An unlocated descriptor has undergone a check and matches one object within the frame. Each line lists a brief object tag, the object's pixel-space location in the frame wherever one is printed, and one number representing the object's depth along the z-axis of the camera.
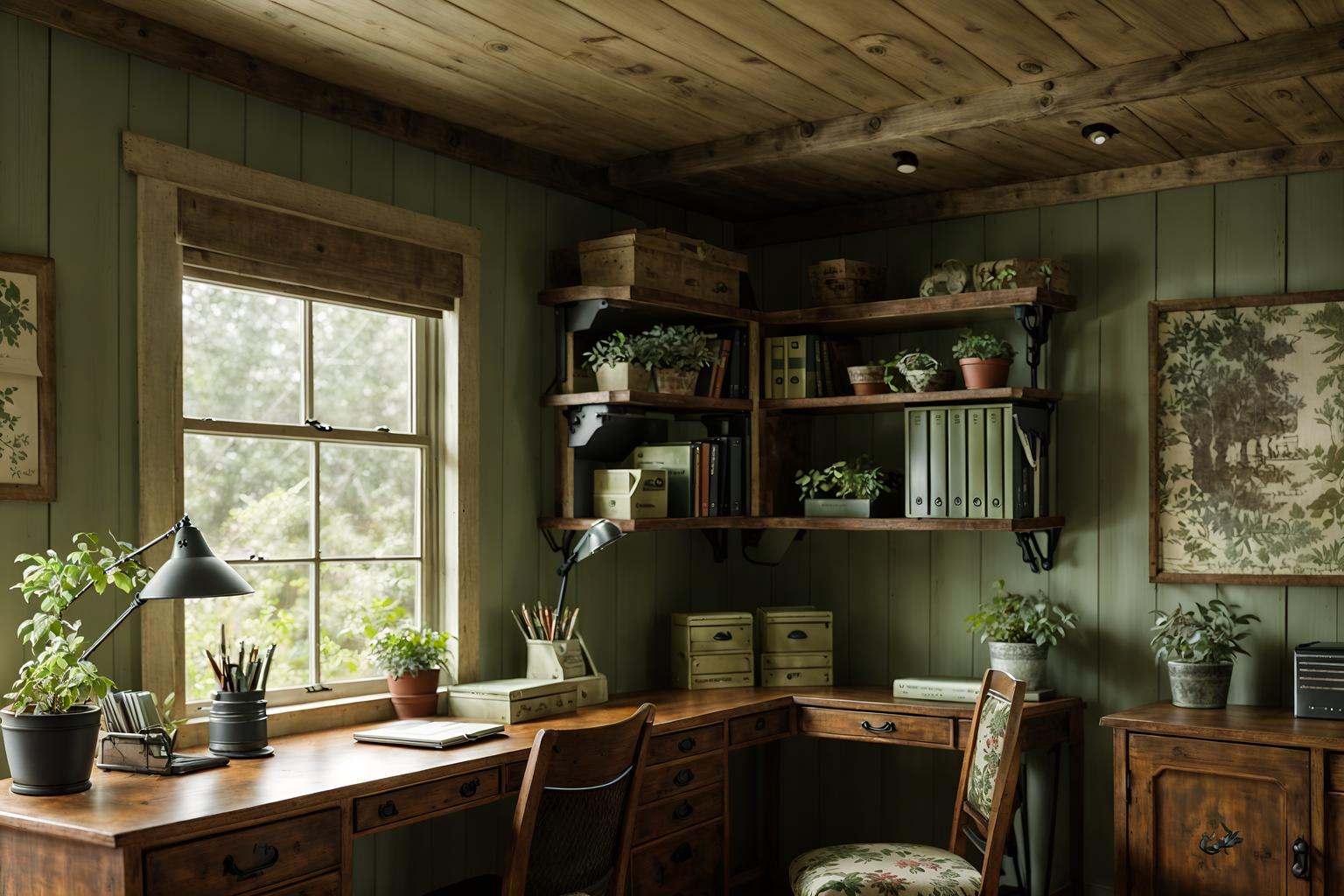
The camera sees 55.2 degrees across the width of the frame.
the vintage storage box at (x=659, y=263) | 4.08
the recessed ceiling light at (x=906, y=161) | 4.05
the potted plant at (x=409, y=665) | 3.63
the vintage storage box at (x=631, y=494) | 4.06
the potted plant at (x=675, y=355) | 4.11
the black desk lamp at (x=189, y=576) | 2.72
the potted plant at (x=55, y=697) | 2.58
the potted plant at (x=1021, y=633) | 4.14
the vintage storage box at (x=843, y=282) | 4.48
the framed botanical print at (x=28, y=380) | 2.81
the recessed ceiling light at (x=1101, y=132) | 3.73
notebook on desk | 3.21
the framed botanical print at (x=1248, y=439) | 3.95
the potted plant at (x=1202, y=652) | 3.88
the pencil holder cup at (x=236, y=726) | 3.05
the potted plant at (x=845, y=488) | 4.37
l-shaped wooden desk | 2.41
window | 3.34
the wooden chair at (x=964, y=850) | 3.27
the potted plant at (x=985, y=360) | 4.17
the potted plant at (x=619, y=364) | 4.02
